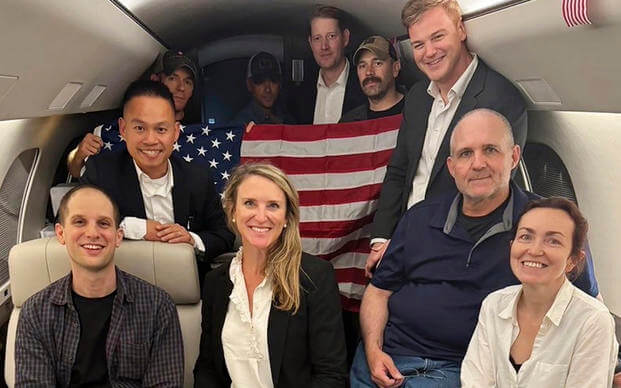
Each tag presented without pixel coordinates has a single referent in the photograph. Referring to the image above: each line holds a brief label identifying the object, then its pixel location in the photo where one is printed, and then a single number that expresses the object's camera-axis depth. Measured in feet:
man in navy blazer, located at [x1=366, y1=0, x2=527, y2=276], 7.04
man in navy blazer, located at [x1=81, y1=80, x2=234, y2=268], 8.27
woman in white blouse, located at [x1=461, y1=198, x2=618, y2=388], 5.84
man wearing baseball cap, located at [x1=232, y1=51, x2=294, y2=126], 10.21
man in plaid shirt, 6.97
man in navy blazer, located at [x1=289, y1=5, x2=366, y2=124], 8.83
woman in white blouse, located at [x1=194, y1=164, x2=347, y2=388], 6.93
